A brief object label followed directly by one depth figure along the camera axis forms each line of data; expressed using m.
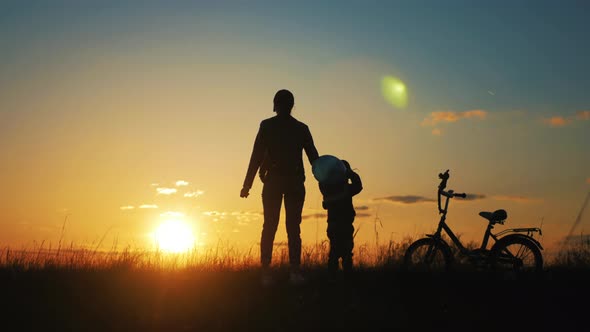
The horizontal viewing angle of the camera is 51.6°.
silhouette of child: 10.32
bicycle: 11.91
